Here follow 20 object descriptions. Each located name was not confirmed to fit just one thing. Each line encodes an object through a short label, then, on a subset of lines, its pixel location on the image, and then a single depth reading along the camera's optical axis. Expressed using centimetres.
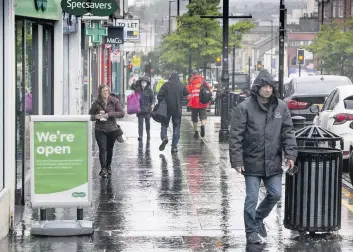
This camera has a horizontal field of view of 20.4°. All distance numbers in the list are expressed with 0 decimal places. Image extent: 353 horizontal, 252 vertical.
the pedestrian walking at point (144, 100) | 2394
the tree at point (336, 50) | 6894
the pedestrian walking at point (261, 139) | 1007
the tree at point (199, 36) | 5447
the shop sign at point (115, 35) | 3160
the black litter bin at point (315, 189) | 1041
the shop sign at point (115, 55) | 4159
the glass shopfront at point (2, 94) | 1077
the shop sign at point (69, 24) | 1904
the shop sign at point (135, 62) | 7156
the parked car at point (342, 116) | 1739
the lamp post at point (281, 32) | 3278
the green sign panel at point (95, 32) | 2233
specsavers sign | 1574
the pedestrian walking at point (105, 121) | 1602
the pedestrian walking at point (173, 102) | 2105
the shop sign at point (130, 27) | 3658
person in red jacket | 2524
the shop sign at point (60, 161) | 1073
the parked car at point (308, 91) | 2503
